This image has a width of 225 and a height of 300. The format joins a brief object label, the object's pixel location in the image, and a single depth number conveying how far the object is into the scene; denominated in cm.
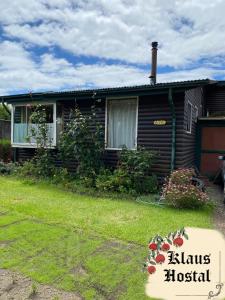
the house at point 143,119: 786
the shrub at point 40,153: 902
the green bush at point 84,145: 815
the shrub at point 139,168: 744
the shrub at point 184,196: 602
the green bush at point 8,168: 1034
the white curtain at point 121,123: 869
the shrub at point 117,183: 737
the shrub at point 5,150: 1266
